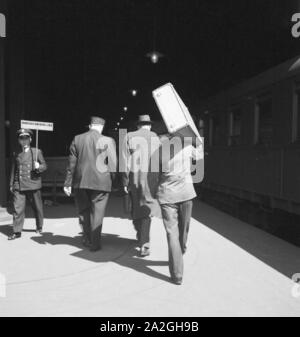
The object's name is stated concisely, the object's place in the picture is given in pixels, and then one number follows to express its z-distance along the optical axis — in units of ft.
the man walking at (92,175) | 18.66
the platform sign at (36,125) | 28.55
